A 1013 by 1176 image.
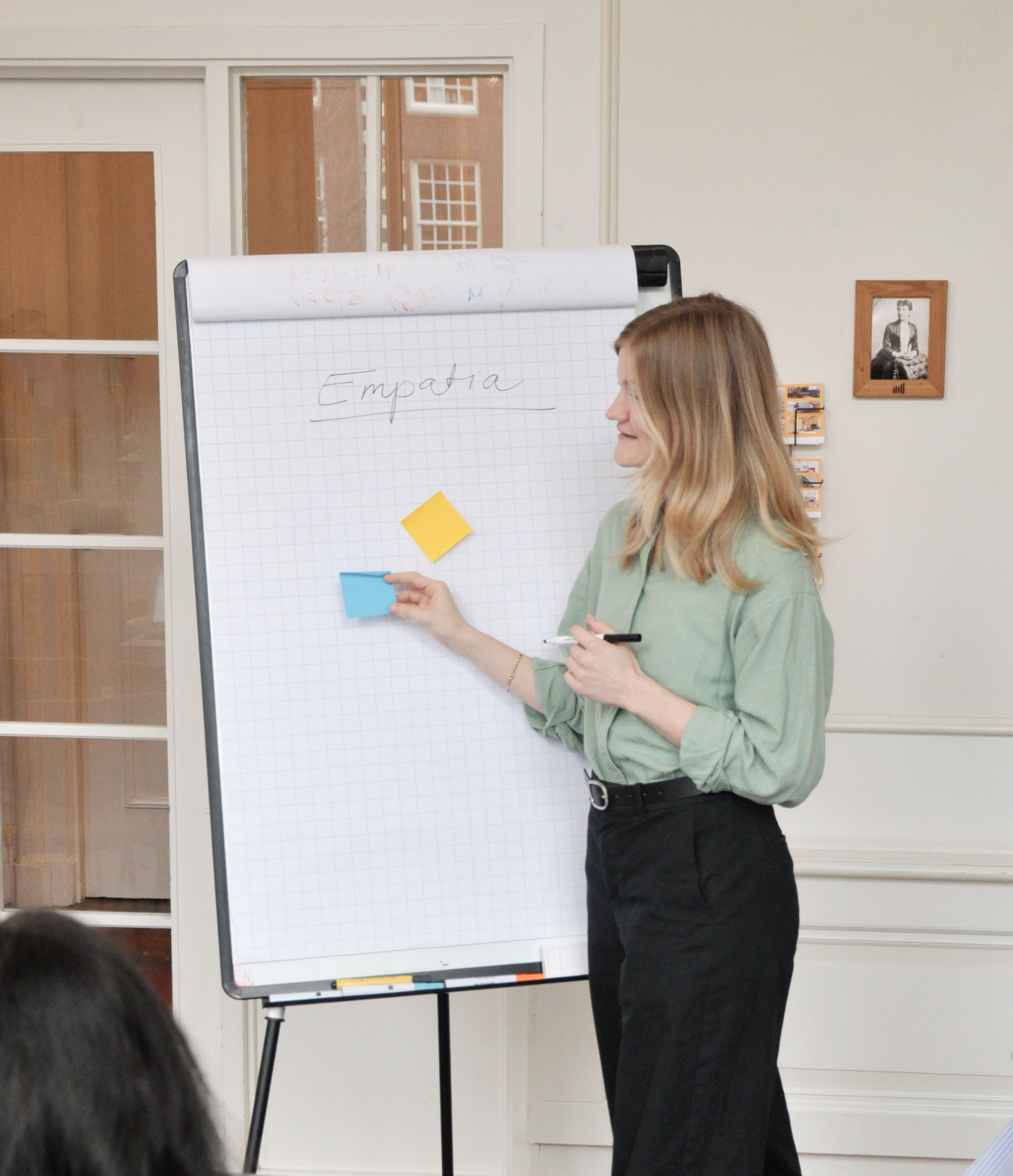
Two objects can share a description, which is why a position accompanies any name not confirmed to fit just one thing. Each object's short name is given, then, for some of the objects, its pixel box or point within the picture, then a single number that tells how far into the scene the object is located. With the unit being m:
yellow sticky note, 4.67
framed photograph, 5.12
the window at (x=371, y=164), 5.19
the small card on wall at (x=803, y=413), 5.13
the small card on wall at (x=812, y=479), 5.14
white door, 5.23
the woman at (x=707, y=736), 4.41
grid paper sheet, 4.64
